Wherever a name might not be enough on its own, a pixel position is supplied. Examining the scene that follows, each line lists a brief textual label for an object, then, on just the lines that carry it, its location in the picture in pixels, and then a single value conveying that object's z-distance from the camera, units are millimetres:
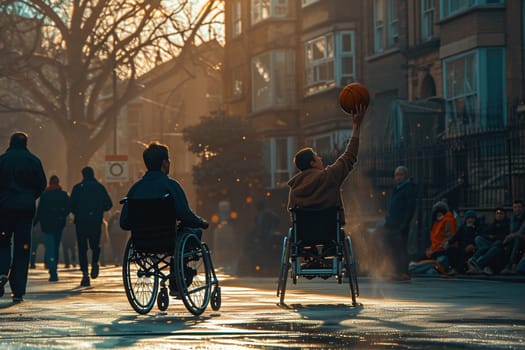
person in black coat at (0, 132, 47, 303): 14555
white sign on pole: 40031
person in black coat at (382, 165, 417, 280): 19453
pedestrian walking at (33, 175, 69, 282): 22594
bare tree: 41094
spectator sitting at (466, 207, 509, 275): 20453
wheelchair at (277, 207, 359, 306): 12664
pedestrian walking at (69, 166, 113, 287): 19609
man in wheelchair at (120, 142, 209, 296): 11758
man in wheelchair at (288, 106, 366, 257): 12711
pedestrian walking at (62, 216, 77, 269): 32281
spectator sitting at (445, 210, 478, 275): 21344
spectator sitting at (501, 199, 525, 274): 20156
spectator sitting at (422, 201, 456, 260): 21992
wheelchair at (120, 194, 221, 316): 11609
